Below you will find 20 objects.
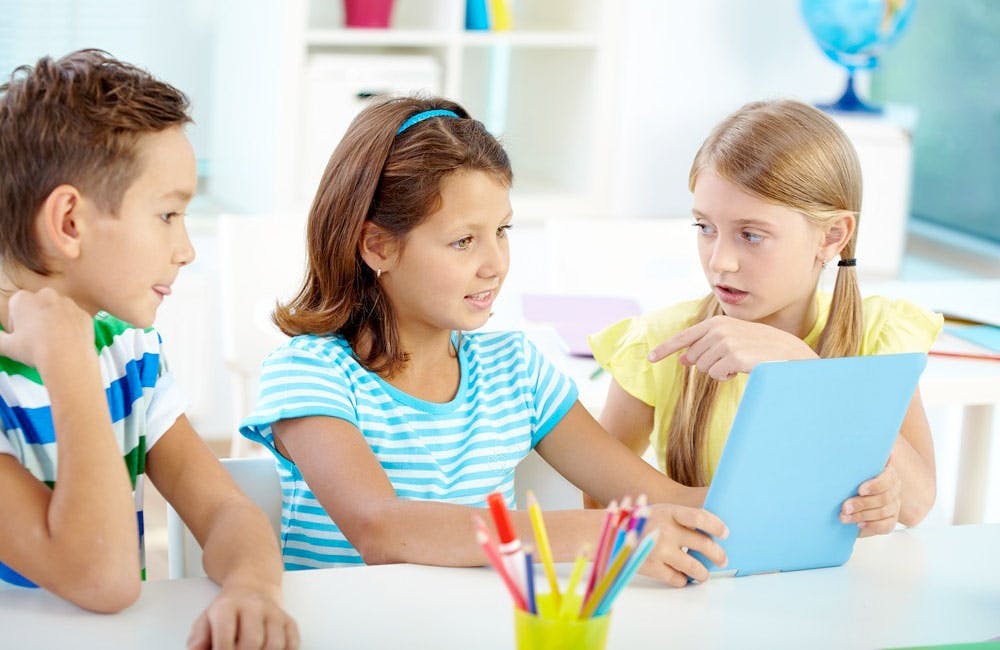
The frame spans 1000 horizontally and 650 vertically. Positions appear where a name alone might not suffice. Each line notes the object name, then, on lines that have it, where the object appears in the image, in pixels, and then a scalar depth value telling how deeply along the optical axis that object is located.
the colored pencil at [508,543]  1.49
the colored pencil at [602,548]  1.52
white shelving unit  3.36
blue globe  3.45
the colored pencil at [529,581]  1.49
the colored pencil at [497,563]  1.46
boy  1.68
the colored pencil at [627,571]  1.52
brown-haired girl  1.94
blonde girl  2.01
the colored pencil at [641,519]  1.50
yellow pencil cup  1.52
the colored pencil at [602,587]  1.52
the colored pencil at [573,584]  1.50
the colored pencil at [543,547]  1.52
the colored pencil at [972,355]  2.41
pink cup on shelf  3.37
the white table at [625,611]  1.65
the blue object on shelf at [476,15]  3.45
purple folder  2.53
